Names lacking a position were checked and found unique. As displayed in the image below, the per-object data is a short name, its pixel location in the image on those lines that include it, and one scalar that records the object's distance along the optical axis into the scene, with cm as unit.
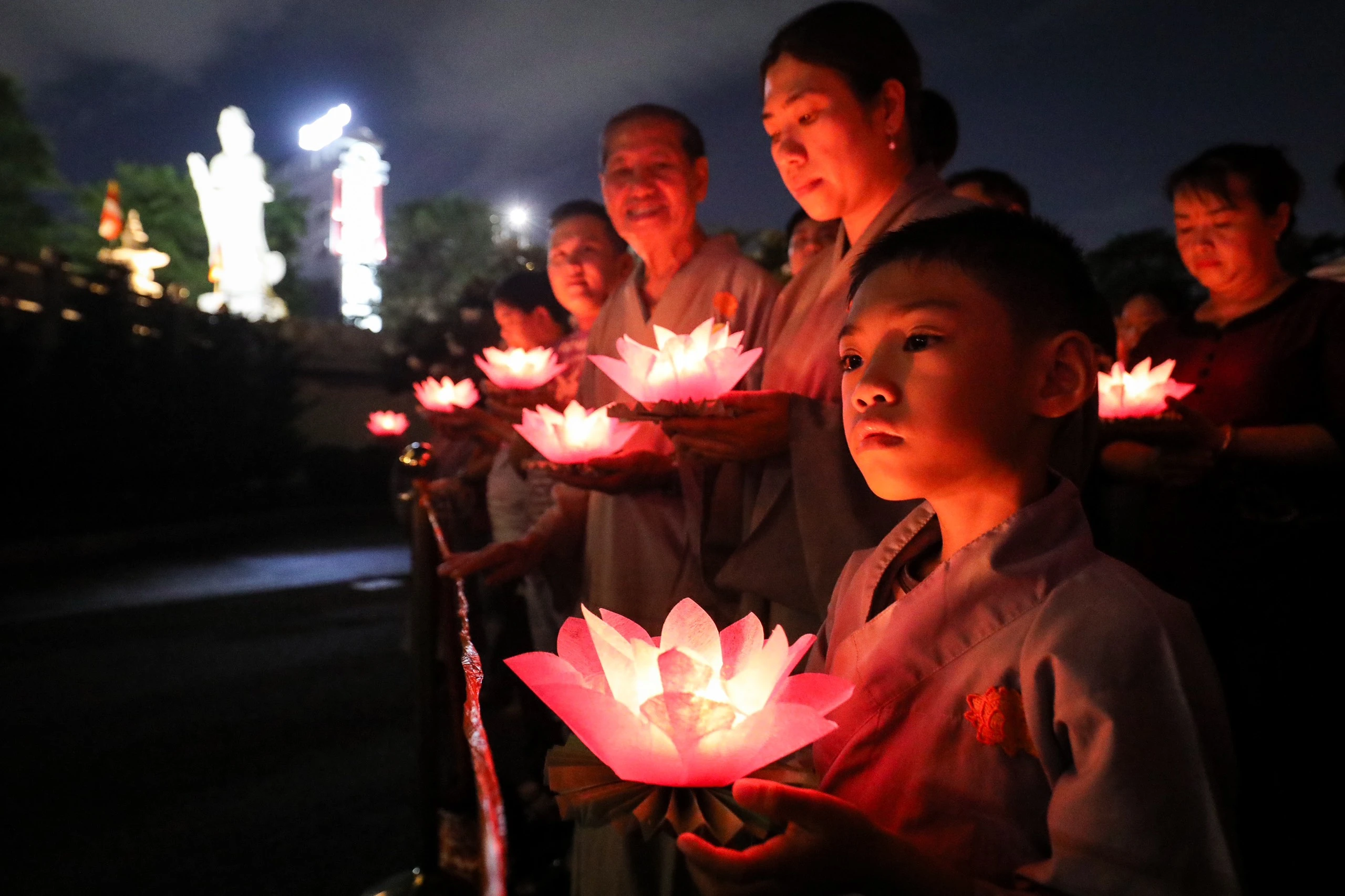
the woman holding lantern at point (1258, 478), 200
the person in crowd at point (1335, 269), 256
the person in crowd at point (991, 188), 266
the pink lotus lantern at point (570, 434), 199
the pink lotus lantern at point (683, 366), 156
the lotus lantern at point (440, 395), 336
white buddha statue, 2591
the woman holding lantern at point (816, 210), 161
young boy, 78
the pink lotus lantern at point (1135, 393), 189
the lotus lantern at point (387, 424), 607
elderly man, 221
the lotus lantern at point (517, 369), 268
